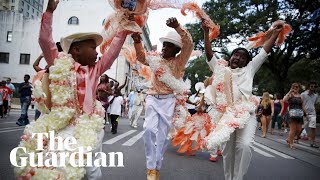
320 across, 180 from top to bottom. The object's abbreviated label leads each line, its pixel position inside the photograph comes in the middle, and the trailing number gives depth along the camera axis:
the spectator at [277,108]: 12.88
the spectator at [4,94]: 10.69
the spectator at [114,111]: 8.32
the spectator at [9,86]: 11.27
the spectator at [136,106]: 10.67
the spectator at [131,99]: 13.70
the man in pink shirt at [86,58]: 1.99
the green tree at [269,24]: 17.26
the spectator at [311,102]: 7.85
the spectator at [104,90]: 7.91
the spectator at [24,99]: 8.34
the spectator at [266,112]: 10.60
